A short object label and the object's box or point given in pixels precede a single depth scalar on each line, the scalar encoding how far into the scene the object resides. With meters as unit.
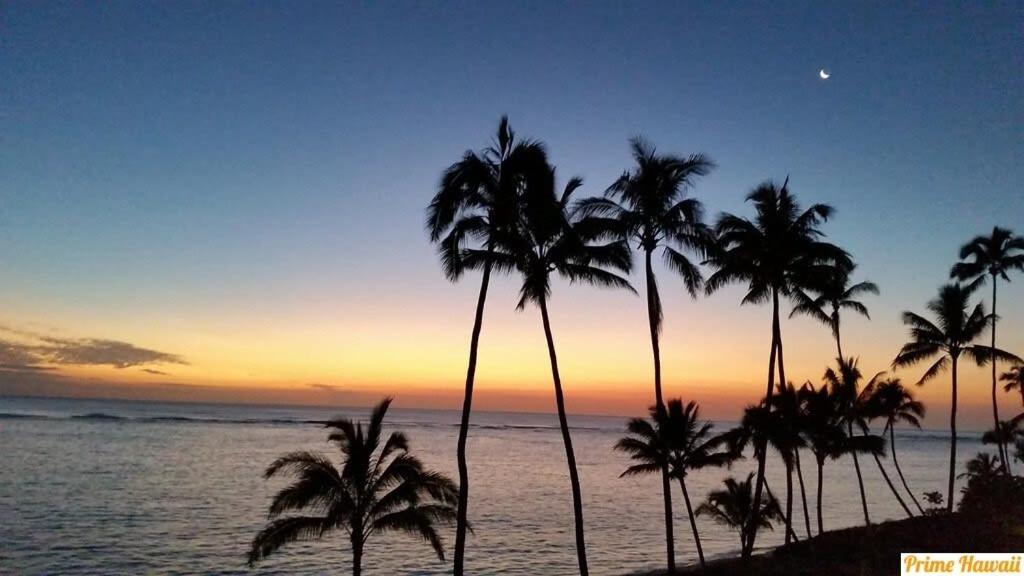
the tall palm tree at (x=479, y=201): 18.47
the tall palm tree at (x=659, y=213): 22.02
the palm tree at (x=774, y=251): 24.58
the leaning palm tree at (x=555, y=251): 19.36
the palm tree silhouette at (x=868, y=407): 35.47
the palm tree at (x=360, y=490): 16.89
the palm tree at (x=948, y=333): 32.72
